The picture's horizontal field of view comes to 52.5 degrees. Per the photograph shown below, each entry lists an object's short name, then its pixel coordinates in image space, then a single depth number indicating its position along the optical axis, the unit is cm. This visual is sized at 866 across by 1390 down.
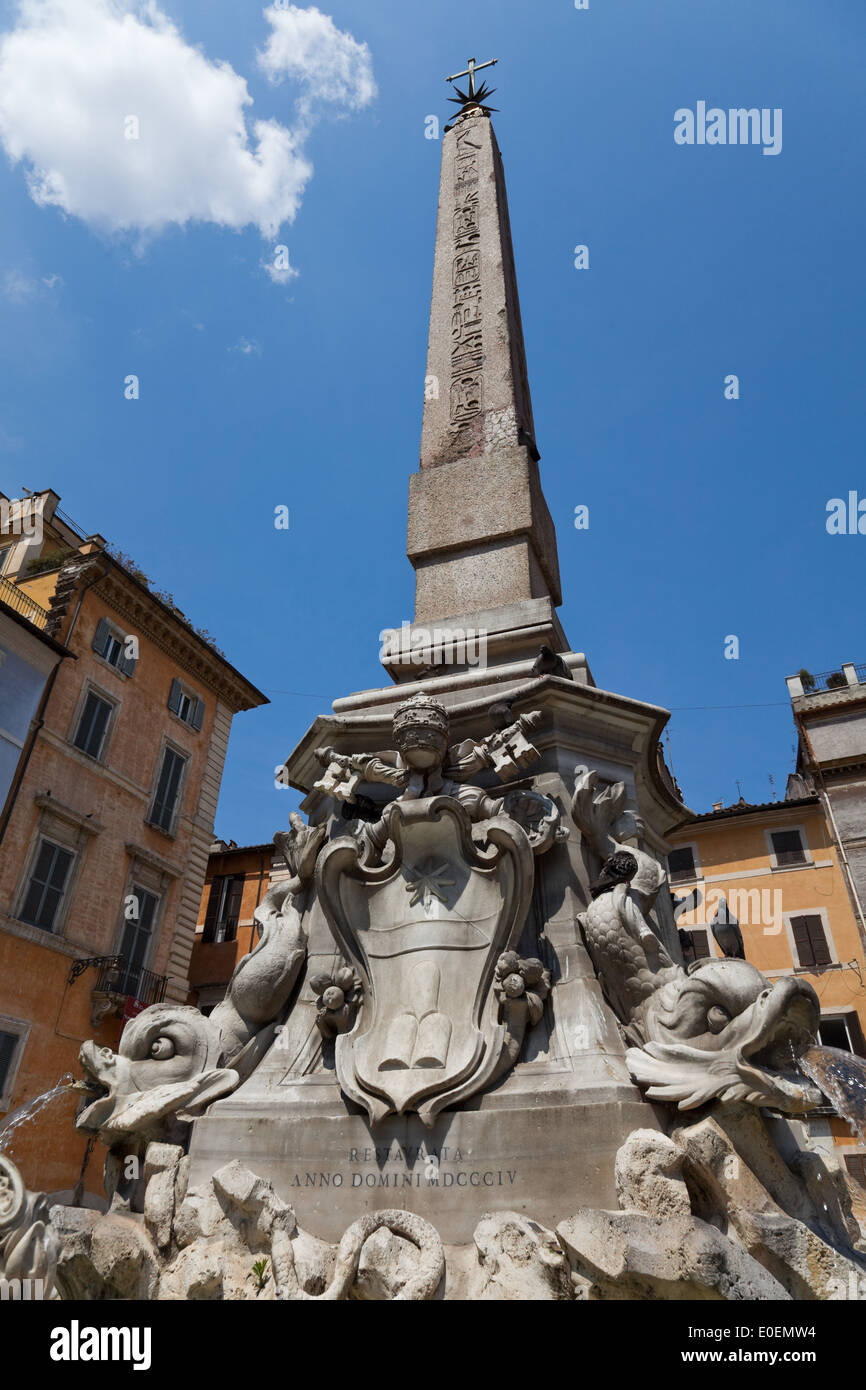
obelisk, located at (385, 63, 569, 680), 620
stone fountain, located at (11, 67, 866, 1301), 297
